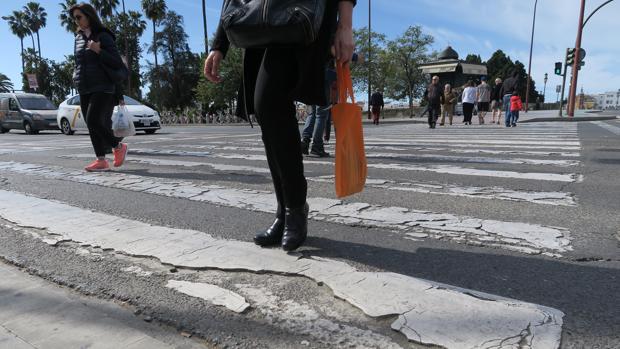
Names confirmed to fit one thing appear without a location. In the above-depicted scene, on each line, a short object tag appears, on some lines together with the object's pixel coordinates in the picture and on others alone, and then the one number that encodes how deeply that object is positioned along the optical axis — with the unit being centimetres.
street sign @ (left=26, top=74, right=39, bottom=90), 3278
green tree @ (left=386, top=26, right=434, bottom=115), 4881
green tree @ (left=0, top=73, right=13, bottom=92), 8154
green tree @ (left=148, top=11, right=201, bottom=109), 4978
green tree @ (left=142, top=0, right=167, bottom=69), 4622
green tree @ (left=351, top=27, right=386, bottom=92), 4359
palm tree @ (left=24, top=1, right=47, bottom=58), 6194
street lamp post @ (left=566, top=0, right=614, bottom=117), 1928
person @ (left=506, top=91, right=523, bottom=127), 1416
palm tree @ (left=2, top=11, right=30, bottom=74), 6197
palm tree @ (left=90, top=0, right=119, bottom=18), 4806
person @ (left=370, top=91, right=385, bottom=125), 2120
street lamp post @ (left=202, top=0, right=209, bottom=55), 3560
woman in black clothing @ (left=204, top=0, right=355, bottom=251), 214
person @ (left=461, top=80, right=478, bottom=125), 1667
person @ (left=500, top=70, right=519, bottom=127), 1451
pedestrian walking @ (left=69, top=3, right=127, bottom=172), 510
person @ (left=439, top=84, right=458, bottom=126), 1738
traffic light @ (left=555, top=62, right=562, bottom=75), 2150
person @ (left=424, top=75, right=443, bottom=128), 1484
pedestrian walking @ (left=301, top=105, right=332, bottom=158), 602
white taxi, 1488
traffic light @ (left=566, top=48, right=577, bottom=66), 1989
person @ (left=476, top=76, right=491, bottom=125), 1638
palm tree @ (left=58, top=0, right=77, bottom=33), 5047
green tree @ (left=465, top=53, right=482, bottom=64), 8398
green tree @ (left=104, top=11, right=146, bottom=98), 4734
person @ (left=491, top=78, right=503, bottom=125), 1633
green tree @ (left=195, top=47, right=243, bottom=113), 3040
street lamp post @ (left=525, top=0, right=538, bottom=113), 4086
